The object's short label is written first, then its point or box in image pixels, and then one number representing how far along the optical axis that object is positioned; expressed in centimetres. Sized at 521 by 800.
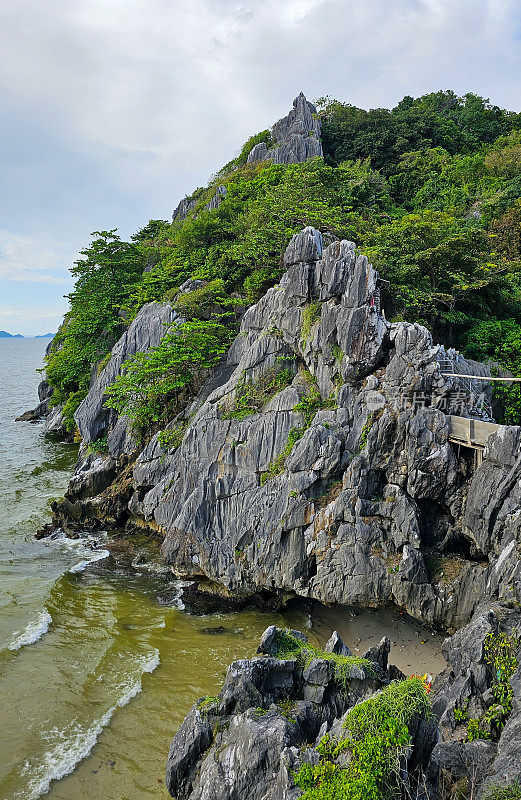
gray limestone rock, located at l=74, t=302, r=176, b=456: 2812
